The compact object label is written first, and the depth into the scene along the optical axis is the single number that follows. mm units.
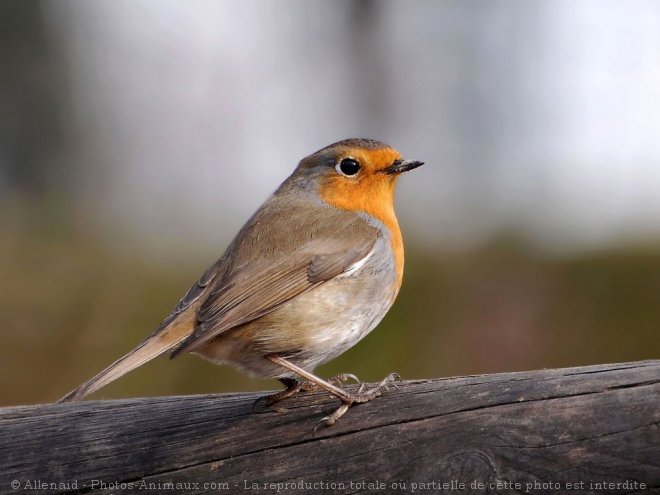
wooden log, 4027
